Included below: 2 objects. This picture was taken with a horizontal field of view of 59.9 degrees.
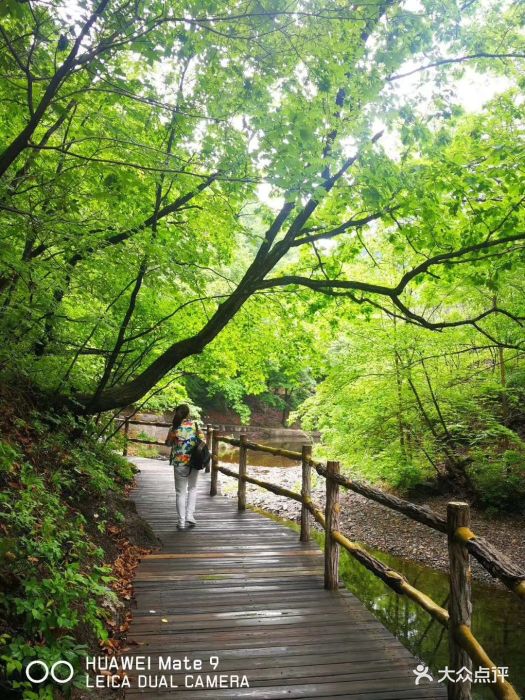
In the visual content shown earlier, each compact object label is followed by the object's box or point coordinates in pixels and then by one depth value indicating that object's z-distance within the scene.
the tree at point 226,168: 3.92
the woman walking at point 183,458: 6.48
